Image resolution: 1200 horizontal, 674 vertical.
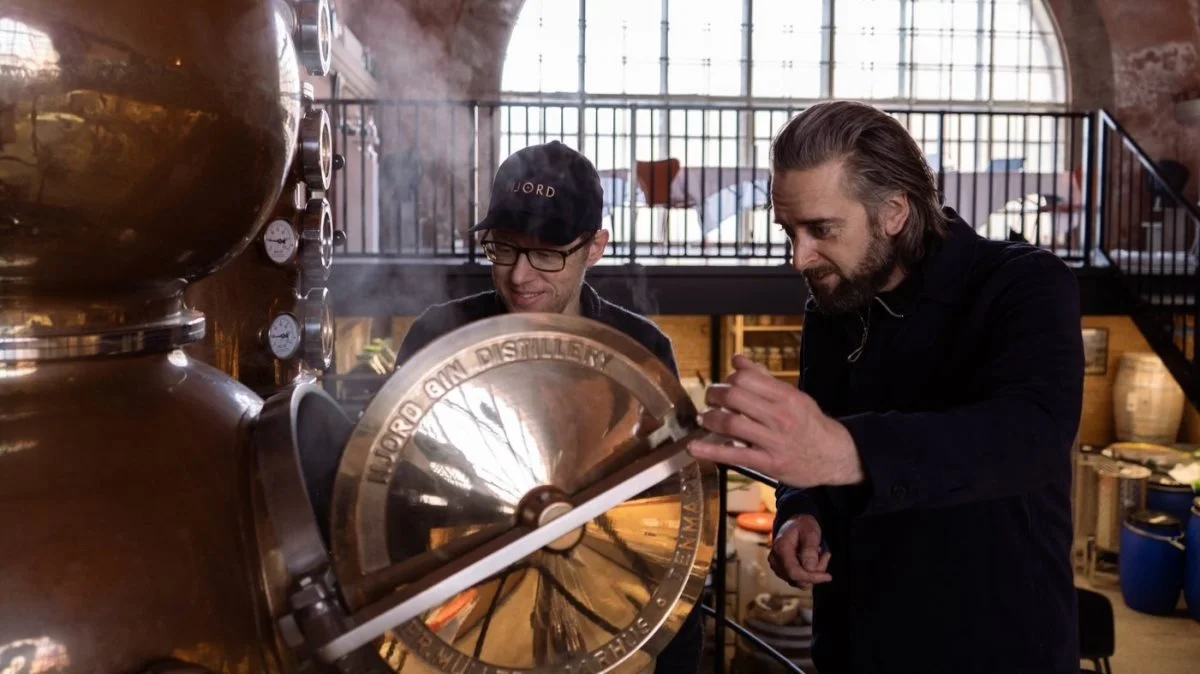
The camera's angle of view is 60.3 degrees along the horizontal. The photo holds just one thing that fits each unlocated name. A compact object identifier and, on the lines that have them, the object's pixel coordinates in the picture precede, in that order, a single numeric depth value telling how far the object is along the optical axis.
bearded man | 1.29
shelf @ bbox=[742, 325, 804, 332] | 10.00
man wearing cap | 1.65
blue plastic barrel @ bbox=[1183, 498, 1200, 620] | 6.45
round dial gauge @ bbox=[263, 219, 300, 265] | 2.45
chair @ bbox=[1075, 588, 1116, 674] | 4.30
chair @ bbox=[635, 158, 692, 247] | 7.80
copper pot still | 0.54
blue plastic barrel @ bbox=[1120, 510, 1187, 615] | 6.62
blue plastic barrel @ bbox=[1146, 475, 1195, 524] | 7.32
